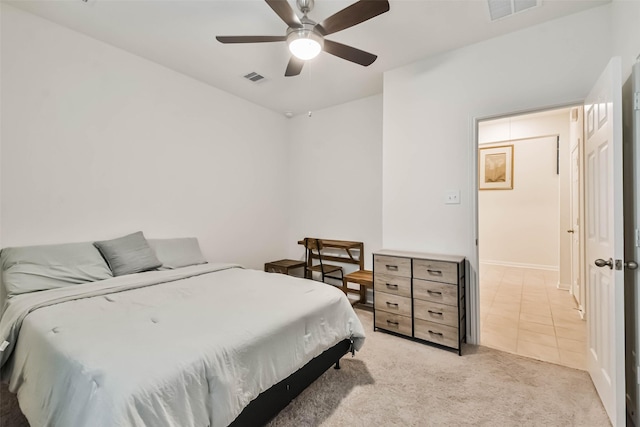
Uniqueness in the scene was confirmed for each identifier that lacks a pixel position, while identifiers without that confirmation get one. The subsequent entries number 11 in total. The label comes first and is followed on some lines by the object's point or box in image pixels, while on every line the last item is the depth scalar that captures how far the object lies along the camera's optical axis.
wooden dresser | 2.55
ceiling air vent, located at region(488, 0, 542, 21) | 2.16
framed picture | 5.83
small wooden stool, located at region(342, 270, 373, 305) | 3.40
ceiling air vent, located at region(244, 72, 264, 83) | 3.34
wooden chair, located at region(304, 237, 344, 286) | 4.02
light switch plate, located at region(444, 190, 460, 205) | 2.82
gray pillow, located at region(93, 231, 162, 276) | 2.55
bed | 1.10
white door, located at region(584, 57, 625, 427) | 1.56
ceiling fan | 1.77
